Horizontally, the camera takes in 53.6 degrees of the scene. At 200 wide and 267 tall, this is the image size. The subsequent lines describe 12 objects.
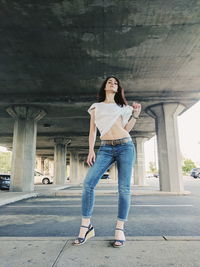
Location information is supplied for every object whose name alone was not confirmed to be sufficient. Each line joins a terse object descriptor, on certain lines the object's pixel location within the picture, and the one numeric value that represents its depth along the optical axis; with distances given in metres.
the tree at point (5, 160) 98.69
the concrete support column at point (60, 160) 22.81
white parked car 24.55
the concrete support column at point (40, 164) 48.03
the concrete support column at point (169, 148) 11.73
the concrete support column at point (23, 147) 11.96
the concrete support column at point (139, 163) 21.72
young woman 2.31
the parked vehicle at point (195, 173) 35.48
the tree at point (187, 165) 77.19
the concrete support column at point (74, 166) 33.81
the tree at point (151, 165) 113.11
